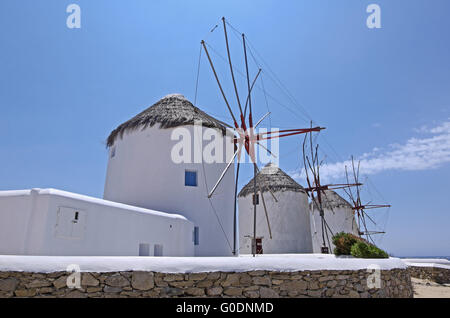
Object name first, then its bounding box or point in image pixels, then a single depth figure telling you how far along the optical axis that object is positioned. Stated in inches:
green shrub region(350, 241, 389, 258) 414.9
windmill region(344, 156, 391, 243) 1034.9
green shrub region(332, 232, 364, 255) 470.0
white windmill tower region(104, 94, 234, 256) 483.2
